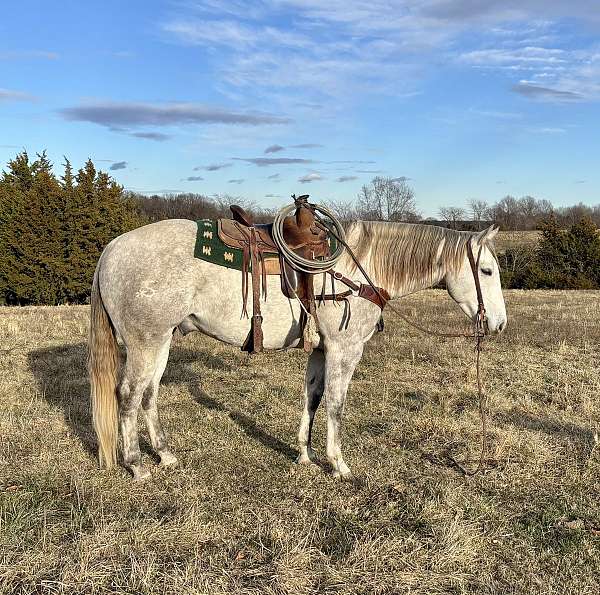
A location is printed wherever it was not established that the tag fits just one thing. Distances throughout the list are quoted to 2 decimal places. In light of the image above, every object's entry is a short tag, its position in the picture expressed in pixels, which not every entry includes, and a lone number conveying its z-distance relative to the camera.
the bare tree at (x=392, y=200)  42.28
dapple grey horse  4.38
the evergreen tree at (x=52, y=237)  23.83
